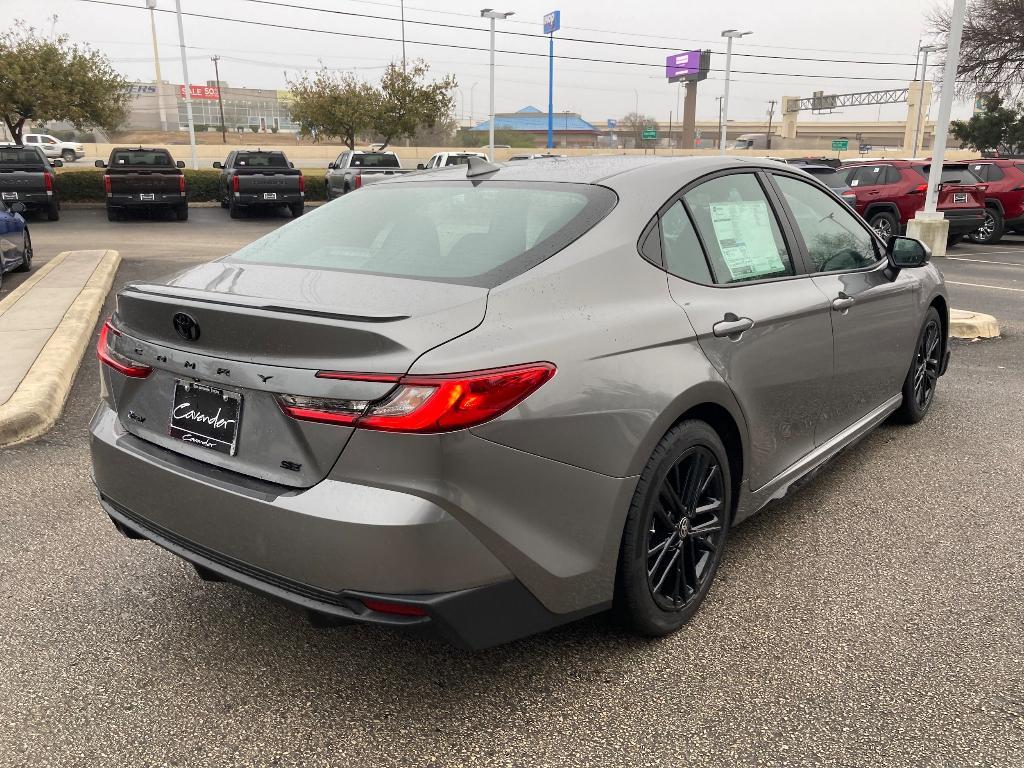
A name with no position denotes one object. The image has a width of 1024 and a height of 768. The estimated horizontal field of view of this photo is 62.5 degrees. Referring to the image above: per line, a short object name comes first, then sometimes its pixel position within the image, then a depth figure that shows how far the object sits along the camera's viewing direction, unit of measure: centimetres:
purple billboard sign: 8094
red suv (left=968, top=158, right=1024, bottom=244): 1706
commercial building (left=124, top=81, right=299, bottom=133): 11331
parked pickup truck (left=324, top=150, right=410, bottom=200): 2233
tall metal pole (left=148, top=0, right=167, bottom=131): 6754
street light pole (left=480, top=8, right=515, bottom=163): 3848
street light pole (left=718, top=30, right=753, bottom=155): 4097
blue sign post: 5372
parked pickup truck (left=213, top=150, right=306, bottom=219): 2164
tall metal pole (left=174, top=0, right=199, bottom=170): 3505
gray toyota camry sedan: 212
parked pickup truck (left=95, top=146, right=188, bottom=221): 2048
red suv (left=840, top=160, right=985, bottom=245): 1625
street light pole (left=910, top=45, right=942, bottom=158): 3508
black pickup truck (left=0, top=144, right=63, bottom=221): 1989
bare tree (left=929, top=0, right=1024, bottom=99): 2730
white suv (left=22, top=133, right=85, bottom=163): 4809
